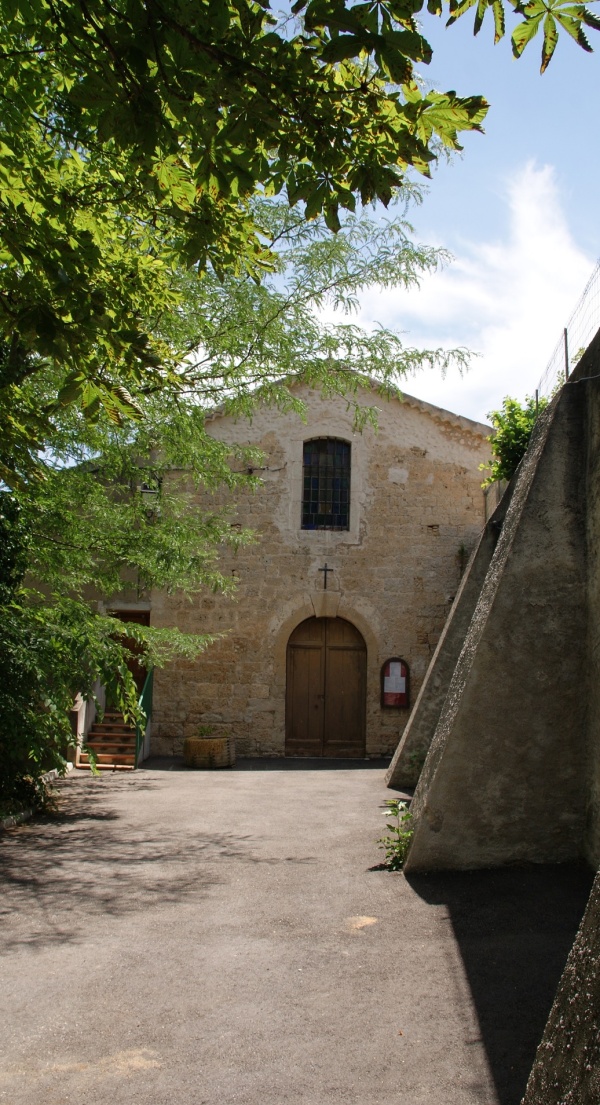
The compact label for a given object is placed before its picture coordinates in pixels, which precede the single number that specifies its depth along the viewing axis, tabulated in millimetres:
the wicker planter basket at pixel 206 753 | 13836
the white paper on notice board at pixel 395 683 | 15336
